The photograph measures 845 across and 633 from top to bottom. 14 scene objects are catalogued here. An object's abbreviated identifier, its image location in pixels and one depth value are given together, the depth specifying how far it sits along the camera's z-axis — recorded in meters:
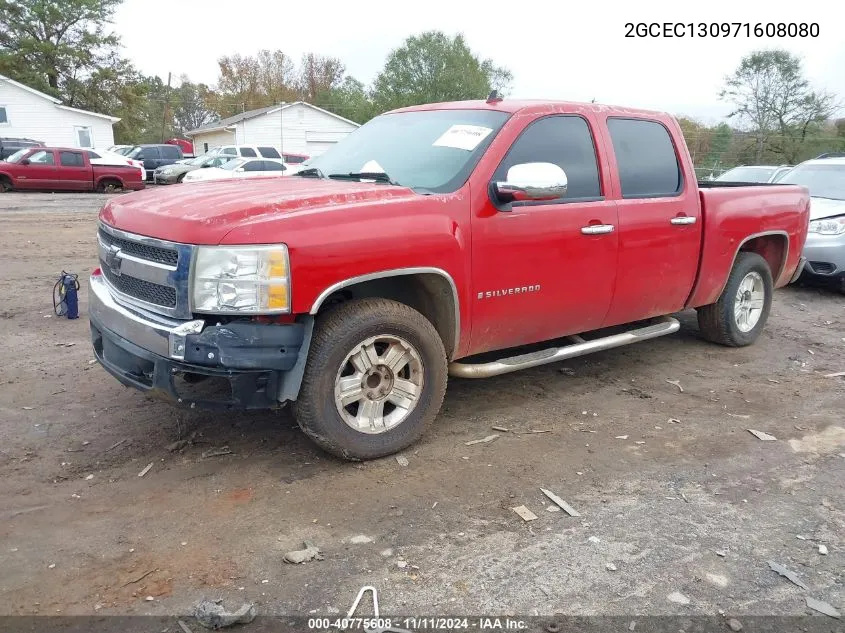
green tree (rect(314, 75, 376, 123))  57.12
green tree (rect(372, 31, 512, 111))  54.06
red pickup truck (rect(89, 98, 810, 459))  3.25
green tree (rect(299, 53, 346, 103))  71.94
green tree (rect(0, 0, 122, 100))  44.28
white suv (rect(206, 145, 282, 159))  28.92
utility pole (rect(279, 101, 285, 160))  46.32
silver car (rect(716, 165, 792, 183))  12.65
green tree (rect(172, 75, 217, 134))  76.12
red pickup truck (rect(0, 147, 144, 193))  21.81
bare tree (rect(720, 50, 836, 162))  29.98
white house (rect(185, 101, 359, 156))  45.78
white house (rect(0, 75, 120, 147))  37.41
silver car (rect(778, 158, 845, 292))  8.52
